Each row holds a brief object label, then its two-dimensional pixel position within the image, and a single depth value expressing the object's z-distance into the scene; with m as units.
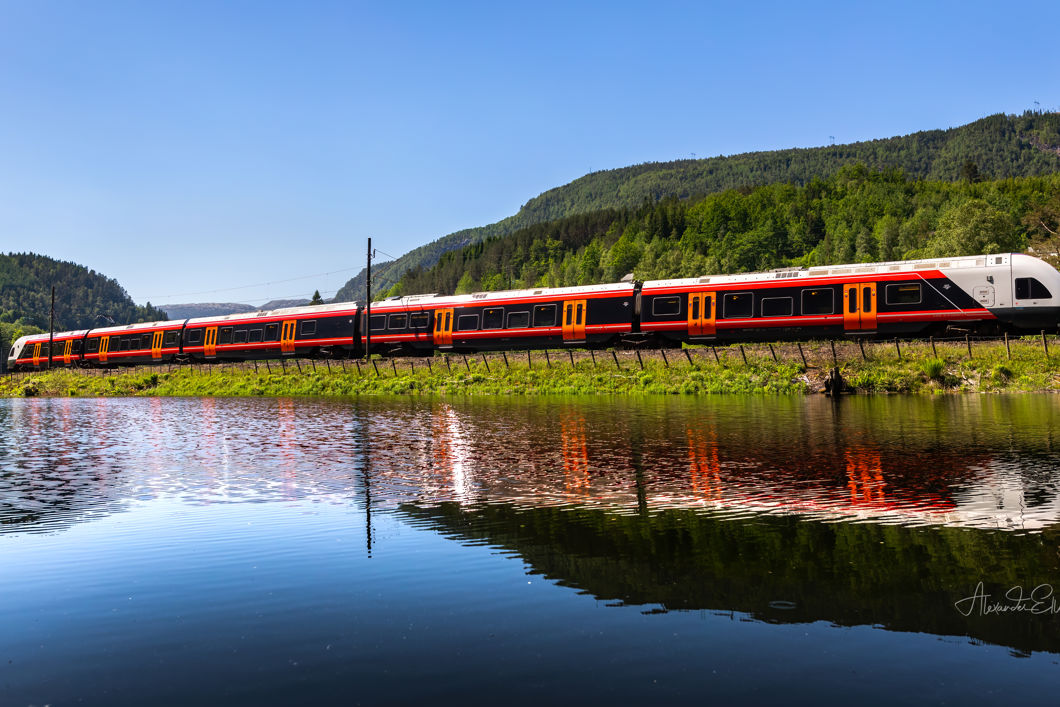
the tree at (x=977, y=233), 103.56
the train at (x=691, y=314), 35.91
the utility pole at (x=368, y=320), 51.72
